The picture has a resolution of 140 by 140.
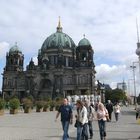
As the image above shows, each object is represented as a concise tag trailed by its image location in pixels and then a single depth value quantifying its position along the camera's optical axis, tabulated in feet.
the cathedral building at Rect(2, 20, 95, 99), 195.78
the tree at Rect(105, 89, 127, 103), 238.14
